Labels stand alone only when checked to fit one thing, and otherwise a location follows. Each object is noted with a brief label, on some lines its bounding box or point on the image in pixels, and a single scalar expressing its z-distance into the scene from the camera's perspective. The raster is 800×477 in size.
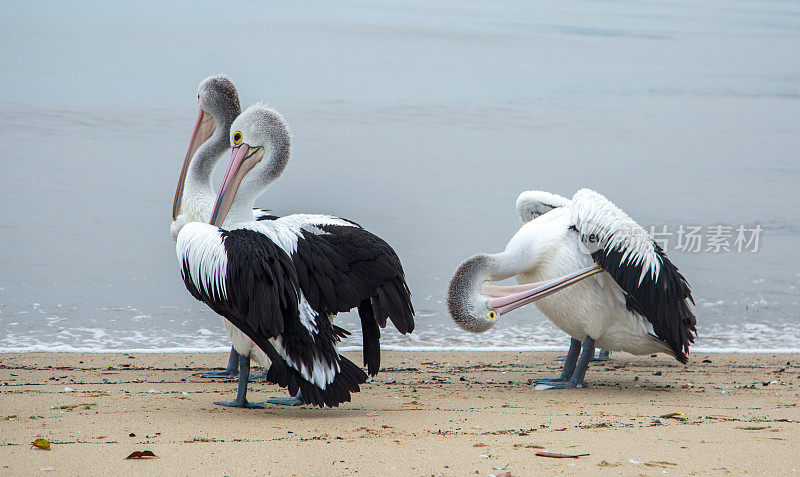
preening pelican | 9.52
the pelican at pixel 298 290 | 7.75
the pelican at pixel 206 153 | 10.74
